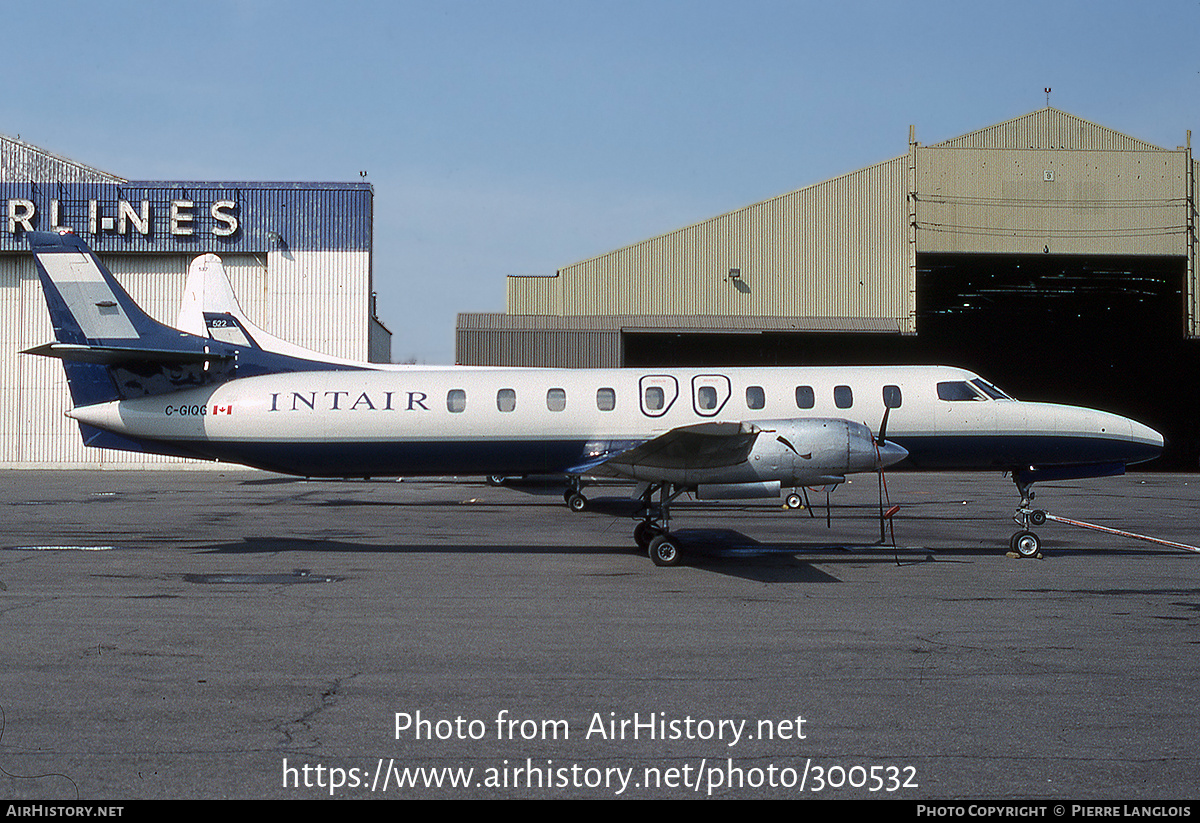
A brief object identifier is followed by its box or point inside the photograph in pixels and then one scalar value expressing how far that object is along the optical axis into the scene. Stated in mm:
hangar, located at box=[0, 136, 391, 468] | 38656
